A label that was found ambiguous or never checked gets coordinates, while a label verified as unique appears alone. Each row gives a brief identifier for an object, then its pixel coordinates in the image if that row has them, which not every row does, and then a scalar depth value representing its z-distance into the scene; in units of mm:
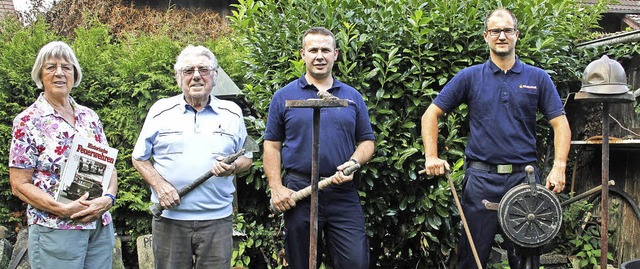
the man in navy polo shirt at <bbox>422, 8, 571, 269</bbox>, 3242
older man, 2980
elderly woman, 2682
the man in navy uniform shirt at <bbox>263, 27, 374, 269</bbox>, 3184
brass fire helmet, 3105
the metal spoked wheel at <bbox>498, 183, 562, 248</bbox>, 3049
